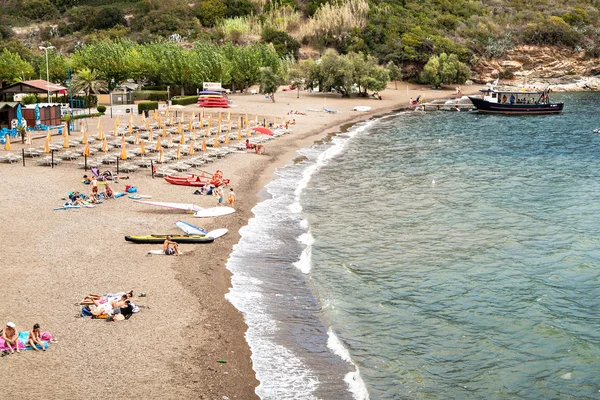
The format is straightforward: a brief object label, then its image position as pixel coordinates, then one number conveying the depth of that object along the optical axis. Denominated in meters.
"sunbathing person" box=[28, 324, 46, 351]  20.56
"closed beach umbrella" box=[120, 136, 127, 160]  50.53
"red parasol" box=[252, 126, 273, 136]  65.50
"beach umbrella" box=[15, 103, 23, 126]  60.15
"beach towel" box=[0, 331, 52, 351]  20.42
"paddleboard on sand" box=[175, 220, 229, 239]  33.03
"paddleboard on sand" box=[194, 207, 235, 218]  37.03
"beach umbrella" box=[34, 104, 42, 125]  64.12
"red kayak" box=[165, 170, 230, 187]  43.66
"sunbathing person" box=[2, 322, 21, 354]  20.36
